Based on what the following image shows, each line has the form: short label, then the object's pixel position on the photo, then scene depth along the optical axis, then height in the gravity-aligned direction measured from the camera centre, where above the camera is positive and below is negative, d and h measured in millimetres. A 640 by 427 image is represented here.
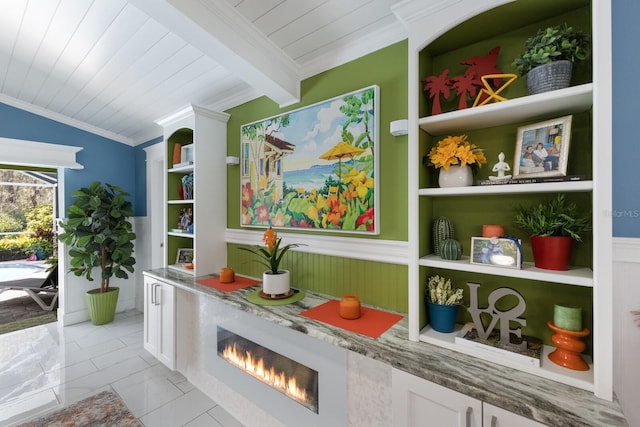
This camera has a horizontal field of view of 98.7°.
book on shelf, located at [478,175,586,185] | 979 +117
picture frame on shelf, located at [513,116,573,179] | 1028 +240
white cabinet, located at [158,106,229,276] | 2434 +232
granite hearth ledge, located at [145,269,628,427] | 824 -600
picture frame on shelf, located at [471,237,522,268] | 1107 -173
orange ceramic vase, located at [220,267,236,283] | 2225 -507
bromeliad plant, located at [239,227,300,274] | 1884 -251
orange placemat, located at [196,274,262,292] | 2096 -568
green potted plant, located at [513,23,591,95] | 1008 +579
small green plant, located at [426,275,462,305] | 1275 -387
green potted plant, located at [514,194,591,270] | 1030 -79
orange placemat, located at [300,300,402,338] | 1367 -584
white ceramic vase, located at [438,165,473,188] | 1243 +158
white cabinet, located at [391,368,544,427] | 911 -713
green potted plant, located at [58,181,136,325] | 3457 -309
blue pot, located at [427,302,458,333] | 1268 -490
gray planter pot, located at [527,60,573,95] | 1011 +502
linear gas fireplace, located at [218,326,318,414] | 1562 -991
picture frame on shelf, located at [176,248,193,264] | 2781 -432
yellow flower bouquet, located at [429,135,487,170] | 1218 +257
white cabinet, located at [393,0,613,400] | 881 +309
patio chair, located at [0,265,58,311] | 4062 -1069
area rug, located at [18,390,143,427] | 1972 -1499
